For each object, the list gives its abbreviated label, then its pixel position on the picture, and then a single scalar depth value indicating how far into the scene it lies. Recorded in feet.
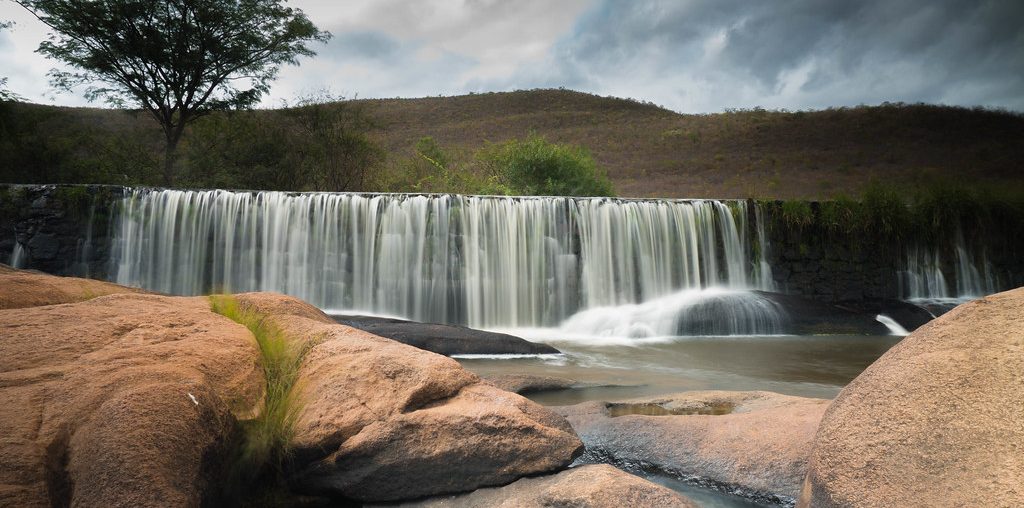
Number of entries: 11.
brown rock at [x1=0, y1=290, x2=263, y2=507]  8.93
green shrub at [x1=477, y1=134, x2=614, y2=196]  76.23
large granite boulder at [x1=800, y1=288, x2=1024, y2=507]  8.10
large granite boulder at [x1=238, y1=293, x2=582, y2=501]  12.17
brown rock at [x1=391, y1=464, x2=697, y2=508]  10.87
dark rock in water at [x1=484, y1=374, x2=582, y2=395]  21.63
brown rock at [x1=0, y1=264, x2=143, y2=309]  14.42
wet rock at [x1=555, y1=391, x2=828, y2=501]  13.42
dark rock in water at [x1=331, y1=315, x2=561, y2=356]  31.73
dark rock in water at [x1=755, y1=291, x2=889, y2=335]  44.27
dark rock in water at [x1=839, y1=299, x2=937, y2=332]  45.57
